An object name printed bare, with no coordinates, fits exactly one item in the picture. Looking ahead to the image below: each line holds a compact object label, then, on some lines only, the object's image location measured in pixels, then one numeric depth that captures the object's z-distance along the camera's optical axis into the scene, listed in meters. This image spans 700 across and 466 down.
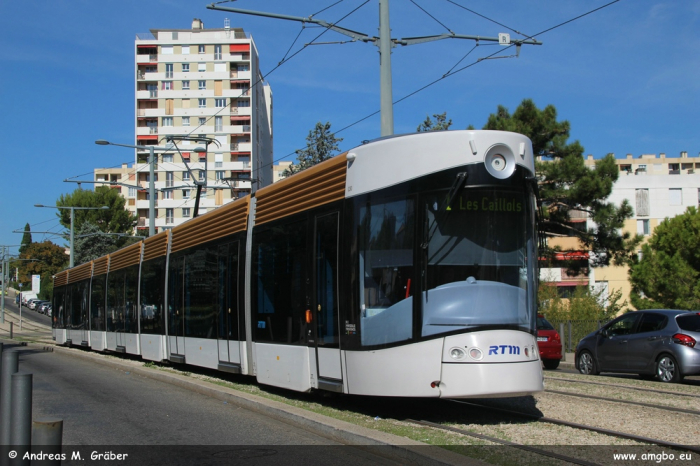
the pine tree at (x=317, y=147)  49.09
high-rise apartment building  86.31
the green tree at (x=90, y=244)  69.81
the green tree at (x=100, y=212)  75.06
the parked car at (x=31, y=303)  88.13
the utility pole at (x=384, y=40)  13.33
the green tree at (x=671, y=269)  34.84
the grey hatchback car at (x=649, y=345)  13.77
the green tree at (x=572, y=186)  27.69
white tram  7.98
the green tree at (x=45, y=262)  94.81
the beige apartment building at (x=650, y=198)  62.50
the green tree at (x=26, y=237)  137.59
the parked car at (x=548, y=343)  20.12
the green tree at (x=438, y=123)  52.51
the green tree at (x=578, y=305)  30.59
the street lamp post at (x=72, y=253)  45.03
